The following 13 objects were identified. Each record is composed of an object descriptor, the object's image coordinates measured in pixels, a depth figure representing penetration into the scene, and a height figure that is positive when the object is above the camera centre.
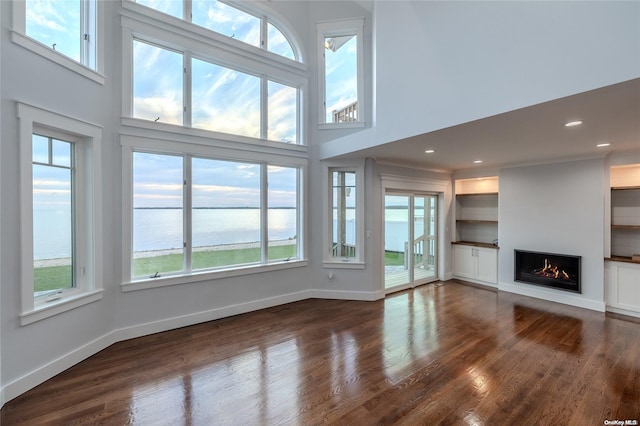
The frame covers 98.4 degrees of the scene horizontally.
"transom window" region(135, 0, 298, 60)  3.84 +2.91
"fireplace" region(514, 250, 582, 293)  4.64 -1.04
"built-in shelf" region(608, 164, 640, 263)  4.35 +0.01
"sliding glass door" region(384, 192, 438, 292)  5.43 -0.55
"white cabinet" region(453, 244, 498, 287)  5.71 -1.12
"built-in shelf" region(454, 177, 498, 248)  6.12 +0.02
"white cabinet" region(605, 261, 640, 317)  4.08 -1.14
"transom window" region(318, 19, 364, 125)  4.96 +2.52
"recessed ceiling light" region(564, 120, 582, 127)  2.77 +0.90
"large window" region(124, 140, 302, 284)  3.59 -0.04
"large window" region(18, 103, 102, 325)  2.46 +0.00
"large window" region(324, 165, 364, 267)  4.91 -0.09
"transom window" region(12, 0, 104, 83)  2.43 +1.81
